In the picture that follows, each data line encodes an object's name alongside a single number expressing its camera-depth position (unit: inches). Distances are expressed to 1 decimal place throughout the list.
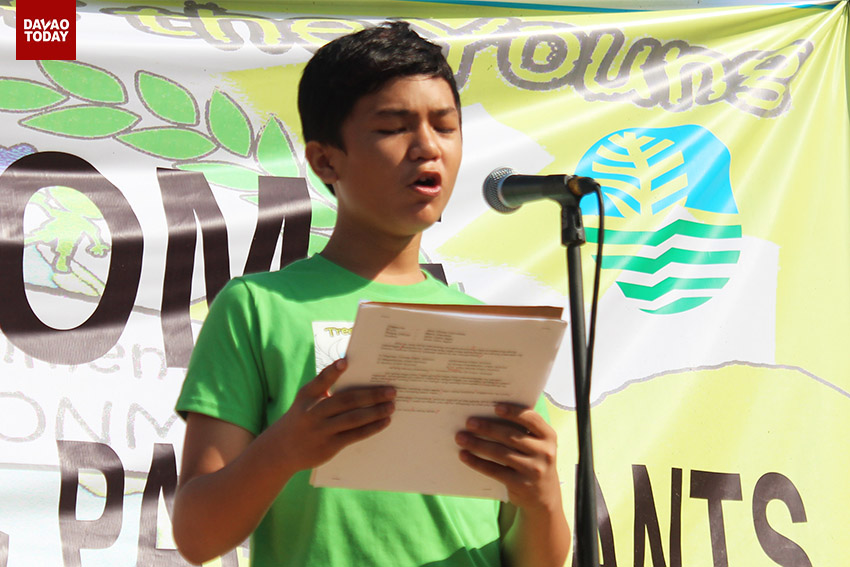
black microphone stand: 203.9
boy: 203.4
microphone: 206.8
